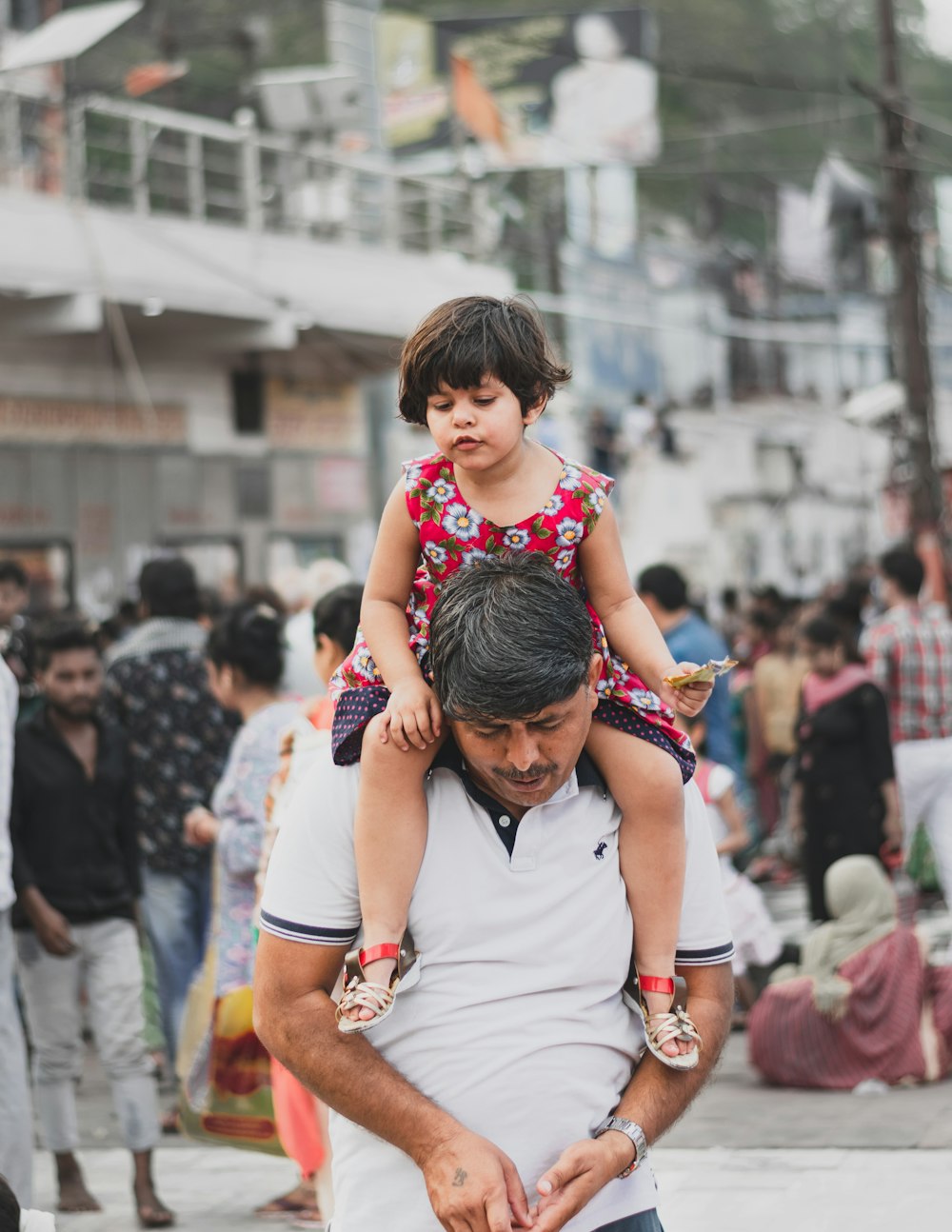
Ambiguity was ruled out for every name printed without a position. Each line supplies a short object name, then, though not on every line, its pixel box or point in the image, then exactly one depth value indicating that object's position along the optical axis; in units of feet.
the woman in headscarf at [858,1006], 45.75
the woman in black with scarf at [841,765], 54.51
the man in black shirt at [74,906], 36.25
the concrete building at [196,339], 92.63
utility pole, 99.20
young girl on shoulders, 16.15
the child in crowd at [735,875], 46.32
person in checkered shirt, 57.03
